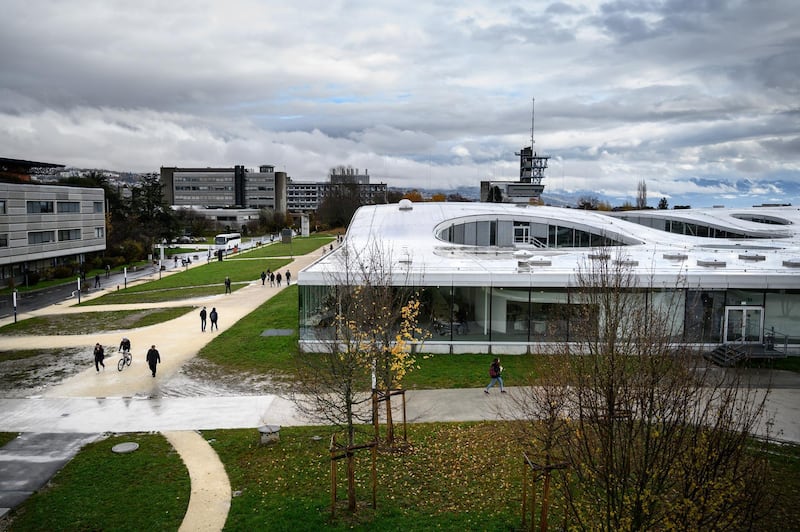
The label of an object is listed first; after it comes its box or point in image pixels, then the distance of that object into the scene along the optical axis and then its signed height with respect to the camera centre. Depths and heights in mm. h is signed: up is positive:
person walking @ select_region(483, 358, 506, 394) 22234 -5745
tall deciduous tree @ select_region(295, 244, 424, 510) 14922 -3580
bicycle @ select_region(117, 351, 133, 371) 26750 -6544
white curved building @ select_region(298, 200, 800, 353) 28094 -3481
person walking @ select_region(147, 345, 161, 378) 25312 -6060
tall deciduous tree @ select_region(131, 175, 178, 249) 93000 +823
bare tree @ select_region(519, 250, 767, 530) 9000 -3832
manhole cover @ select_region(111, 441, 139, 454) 17484 -6954
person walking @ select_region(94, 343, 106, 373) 26059 -6141
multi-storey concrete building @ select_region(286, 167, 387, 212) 163950 +11259
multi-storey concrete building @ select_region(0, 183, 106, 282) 53219 -886
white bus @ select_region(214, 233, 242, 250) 89238 -3621
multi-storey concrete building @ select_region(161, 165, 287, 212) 184125 +10005
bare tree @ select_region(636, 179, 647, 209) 150000 +6889
